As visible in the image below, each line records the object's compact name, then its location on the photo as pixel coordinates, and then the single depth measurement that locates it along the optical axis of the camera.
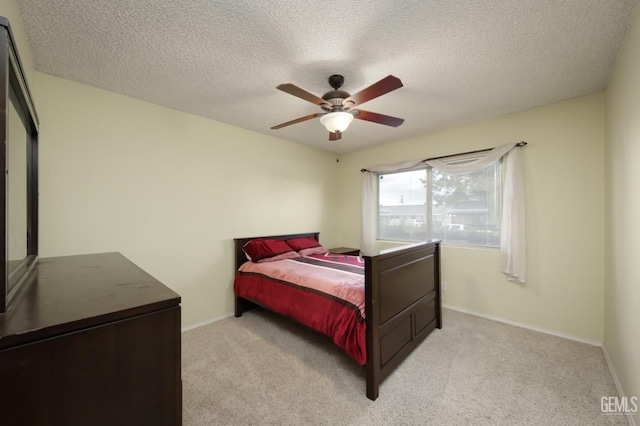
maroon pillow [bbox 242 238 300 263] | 3.27
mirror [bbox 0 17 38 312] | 0.79
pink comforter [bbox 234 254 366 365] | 1.99
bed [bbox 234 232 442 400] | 1.88
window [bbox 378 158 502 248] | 3.21
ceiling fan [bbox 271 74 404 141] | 1.74
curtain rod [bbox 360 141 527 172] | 2.88
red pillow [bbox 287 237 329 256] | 3.73
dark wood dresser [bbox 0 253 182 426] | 0.61
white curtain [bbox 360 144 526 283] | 2.87
